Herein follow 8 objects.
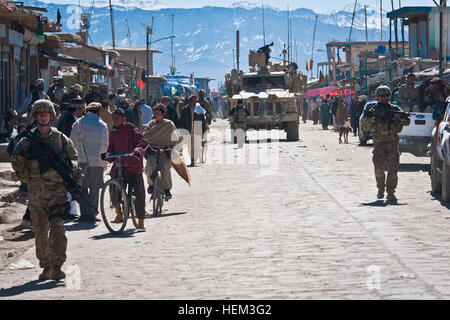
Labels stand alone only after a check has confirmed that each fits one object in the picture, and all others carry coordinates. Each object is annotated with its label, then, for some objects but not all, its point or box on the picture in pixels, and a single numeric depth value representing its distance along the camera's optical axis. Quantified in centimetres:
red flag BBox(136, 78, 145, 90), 4756
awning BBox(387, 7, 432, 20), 4541
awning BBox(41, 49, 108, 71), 2673
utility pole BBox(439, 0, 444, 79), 2838
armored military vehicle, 3391
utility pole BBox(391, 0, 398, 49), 4404
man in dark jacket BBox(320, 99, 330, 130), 4803
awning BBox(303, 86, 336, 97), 6989
